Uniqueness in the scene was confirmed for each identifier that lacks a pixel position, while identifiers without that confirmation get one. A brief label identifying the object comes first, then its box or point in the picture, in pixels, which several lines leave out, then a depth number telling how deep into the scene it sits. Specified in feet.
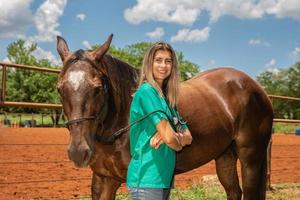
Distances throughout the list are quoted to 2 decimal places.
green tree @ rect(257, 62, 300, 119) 185.05
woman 6.31
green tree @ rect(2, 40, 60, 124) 70.38
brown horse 7.97
